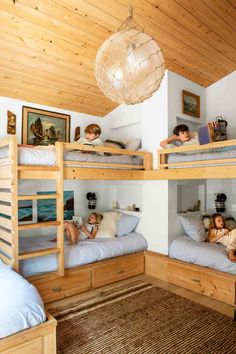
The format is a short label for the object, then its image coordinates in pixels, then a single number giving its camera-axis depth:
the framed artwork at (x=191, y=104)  3.58
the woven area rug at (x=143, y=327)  1.93
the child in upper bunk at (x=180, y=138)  3.14
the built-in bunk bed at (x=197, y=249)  2.62
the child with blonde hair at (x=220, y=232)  3.02
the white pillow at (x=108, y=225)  3.43
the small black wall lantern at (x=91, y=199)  4.07
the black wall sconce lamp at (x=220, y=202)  3.73
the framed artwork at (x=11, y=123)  3.26
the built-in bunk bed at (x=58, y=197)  2.39
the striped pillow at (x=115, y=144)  3.76
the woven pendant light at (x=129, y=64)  1.36
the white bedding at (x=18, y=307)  1.55
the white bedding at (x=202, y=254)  2.70
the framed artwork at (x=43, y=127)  3.41
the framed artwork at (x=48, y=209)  3.55
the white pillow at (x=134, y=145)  3.73
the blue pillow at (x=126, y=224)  3.57
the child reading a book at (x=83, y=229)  3.14
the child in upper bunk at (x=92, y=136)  3.32
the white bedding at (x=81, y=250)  2.60
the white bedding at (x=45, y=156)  2.47
